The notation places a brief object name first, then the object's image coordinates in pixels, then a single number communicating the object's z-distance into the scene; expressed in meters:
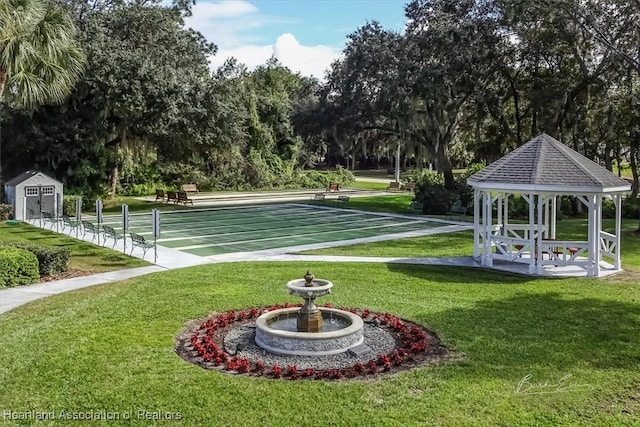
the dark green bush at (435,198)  28.39
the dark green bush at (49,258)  13.29
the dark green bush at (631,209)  30.33
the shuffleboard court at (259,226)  19.11
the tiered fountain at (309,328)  8.09
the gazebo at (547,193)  14.12
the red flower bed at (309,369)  7.36
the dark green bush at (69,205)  25.48
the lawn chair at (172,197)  32.31
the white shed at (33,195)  24.03
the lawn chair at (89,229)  18.73
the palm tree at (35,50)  13.31
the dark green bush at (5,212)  23.97
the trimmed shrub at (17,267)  12.26
